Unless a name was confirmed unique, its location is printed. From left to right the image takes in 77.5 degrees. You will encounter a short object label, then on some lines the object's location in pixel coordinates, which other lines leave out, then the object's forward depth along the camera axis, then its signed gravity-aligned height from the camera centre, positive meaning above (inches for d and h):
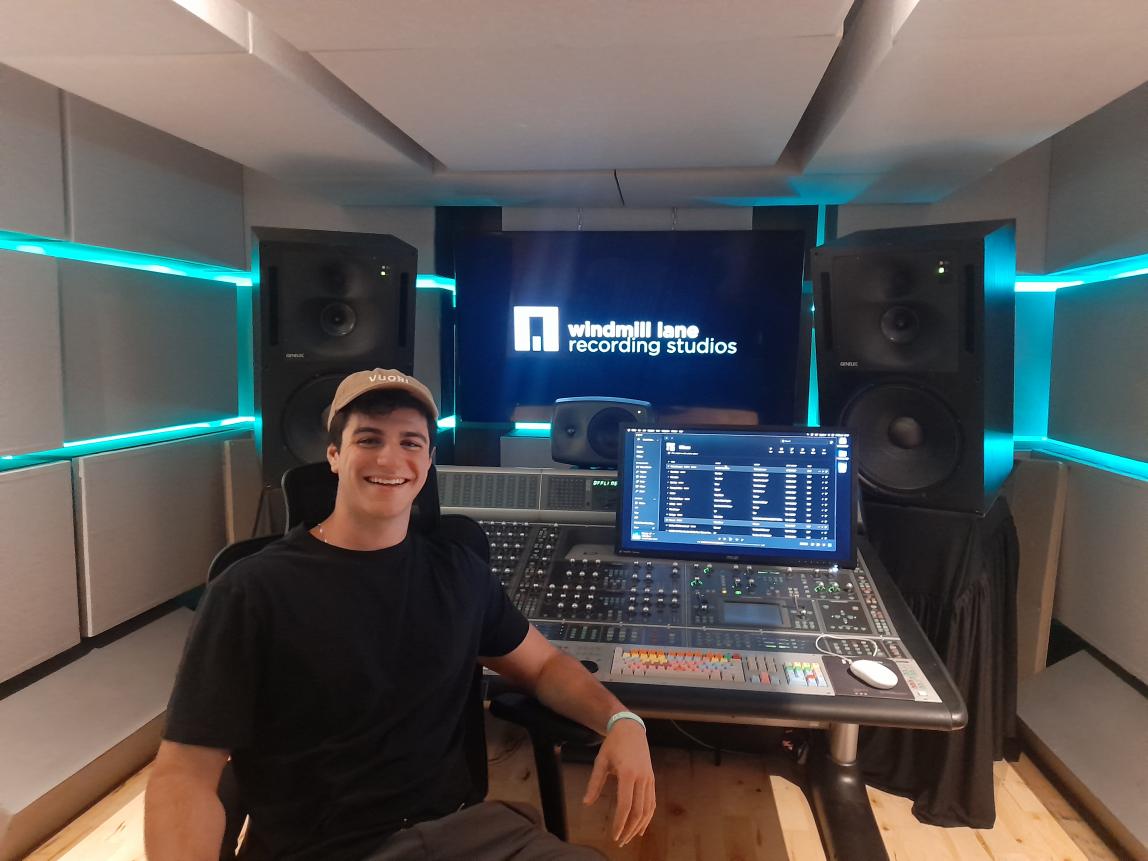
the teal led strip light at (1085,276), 76.4 +12.0
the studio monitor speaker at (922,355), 66.7 +1.9
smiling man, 39.4 -19.5
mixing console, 48.9 -19.4
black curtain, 70.0 -26.1
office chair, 46.6 -22.6
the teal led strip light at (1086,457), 77.4 -9.5
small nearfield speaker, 75.6 -6.3
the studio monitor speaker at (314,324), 75.5 +4.5
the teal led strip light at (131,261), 73.9 +12.6
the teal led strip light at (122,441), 75.7 -9.6
